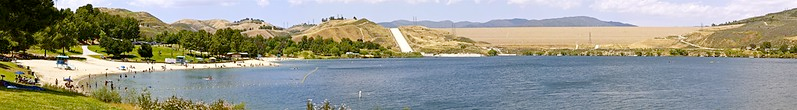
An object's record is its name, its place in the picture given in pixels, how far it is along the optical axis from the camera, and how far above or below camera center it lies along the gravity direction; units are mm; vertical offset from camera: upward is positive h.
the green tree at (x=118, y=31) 151750 +7252
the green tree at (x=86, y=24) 156500 +7614
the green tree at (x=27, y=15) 43788 +2709
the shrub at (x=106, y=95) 45688 -2026
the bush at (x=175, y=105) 38000 -2263
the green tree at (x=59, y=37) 119938 +4006
